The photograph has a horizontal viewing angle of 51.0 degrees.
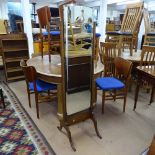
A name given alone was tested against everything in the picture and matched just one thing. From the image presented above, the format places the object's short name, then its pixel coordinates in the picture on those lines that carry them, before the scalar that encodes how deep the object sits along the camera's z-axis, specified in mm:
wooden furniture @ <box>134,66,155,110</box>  2248
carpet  1871
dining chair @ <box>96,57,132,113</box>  2443
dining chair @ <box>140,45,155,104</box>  2666
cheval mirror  1669
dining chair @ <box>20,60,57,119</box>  2281
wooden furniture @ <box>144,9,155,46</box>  4129
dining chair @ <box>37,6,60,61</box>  2480
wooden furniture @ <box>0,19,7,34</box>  3947
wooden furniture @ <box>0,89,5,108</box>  2729
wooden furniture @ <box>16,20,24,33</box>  4174
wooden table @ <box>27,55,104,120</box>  2150
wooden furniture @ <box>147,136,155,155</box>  1035
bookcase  3785
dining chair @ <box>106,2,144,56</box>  3605
